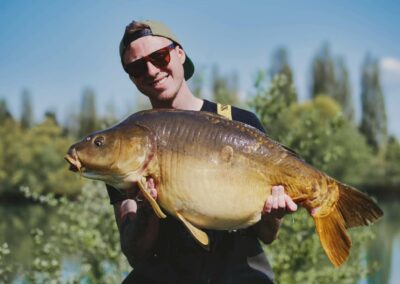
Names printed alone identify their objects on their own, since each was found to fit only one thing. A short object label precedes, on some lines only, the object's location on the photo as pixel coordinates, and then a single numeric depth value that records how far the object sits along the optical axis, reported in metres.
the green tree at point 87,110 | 43.75
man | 2.50
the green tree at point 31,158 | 28.16
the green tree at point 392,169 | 35.16
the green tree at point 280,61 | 45.78
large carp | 2.22
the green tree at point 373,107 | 38.84
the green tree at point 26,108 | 44.27
